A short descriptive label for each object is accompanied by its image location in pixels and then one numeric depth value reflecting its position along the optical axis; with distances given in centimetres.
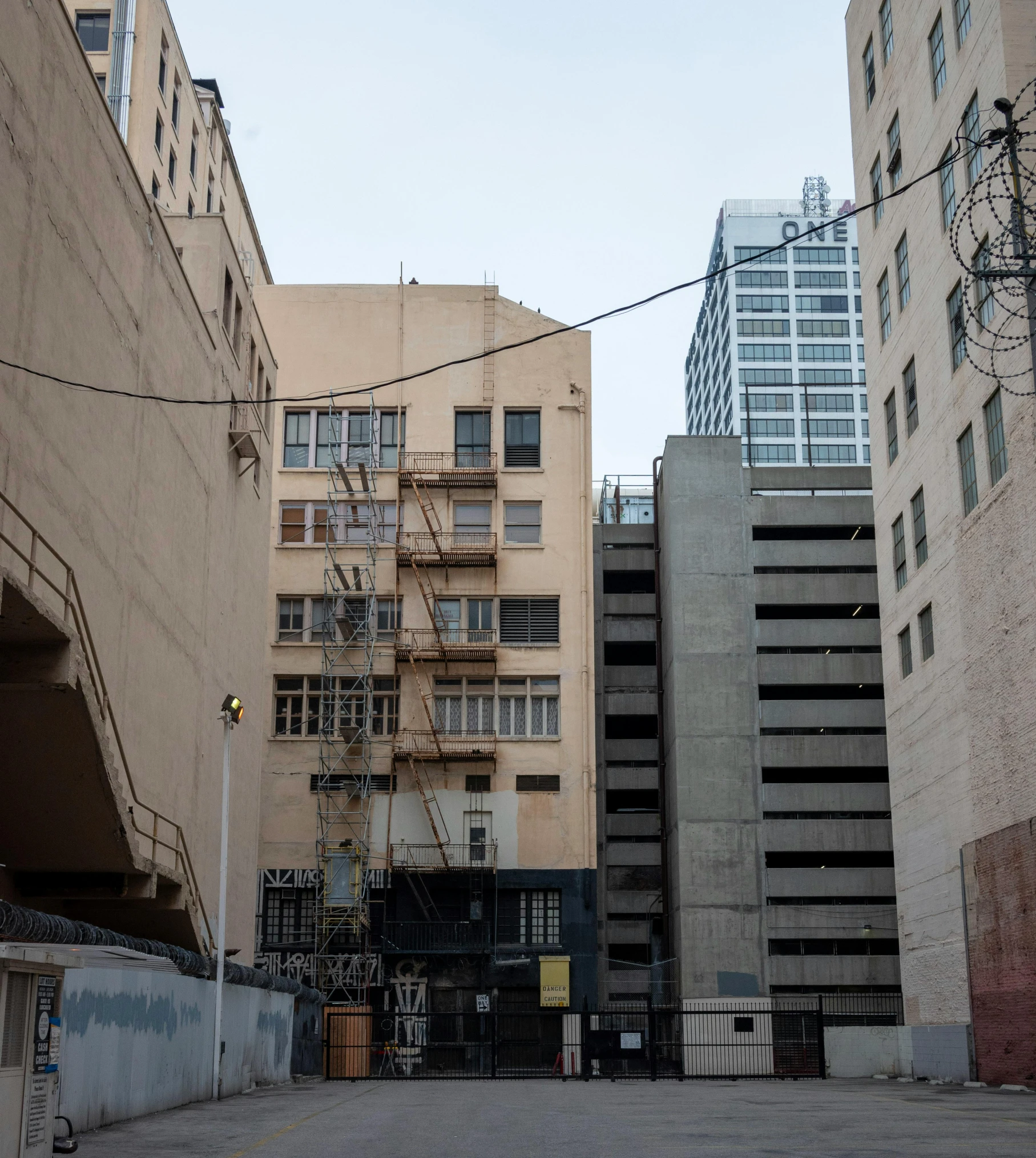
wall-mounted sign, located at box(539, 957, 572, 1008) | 5062
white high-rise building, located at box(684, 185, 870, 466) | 13162
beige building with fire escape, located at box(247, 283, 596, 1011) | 5194
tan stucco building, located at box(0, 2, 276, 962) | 2069
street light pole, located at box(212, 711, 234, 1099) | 2491
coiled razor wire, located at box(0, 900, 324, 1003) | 1466
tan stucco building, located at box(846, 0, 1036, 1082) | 3322
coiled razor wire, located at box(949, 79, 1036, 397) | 3241
